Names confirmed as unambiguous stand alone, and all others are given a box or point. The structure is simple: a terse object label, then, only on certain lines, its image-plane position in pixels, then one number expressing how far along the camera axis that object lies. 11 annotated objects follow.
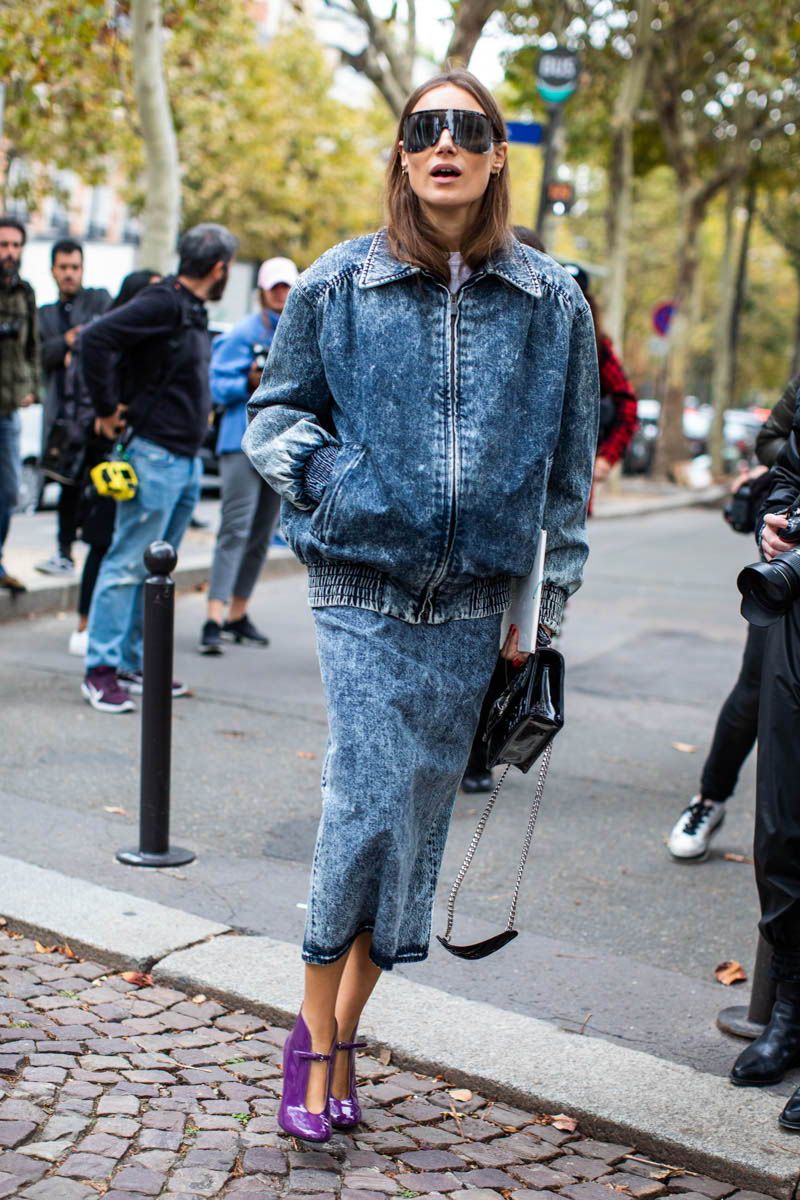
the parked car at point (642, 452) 33.53
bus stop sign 14.97
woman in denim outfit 3.02
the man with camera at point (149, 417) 7.02
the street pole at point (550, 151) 16.23
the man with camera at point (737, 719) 4.80
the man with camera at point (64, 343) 10.20
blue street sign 12.48
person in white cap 8.25
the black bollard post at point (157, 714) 4.84
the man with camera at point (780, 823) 3.57
